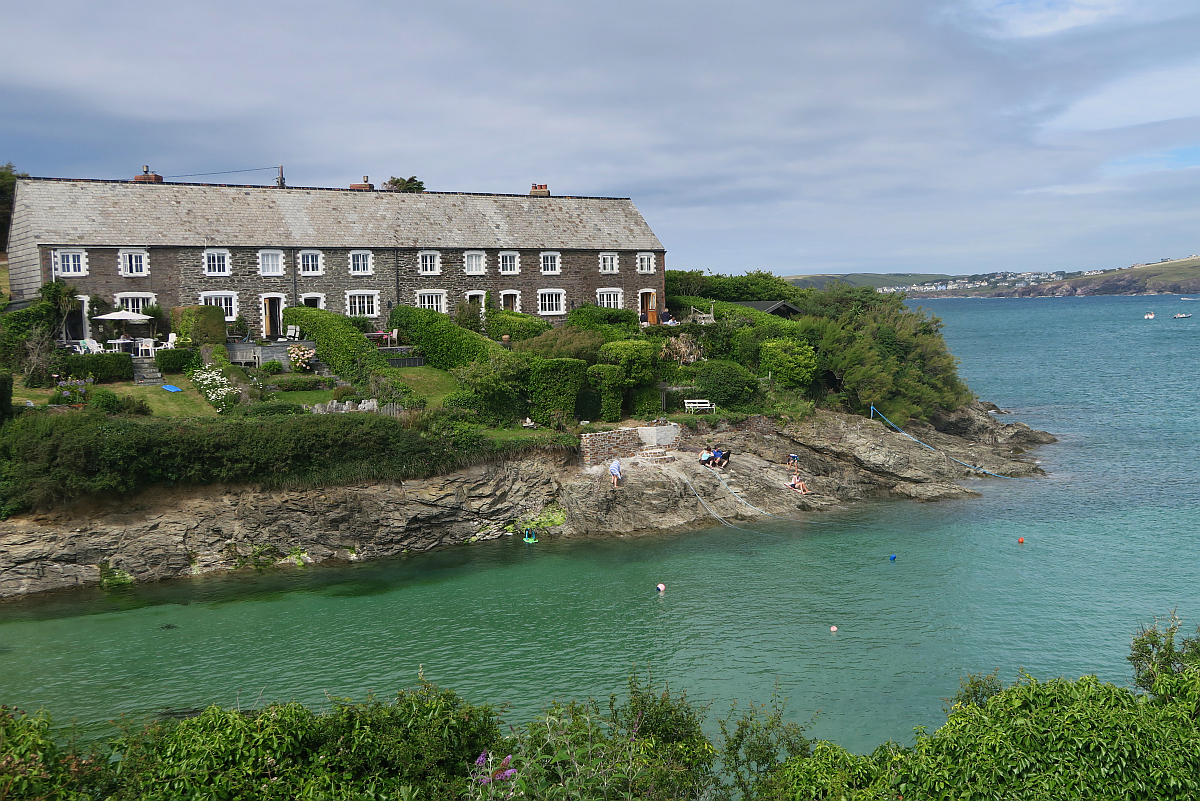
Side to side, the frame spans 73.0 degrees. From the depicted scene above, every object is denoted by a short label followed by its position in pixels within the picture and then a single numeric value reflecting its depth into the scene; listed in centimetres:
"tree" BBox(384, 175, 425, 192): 6244
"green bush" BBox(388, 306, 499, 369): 4019
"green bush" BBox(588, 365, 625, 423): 3769
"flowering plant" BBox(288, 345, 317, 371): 3991
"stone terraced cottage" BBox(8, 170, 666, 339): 4178
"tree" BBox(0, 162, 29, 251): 6034
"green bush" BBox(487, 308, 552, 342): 4506
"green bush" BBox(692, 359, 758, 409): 4044
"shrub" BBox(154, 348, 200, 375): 3781
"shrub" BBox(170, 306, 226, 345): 4009
